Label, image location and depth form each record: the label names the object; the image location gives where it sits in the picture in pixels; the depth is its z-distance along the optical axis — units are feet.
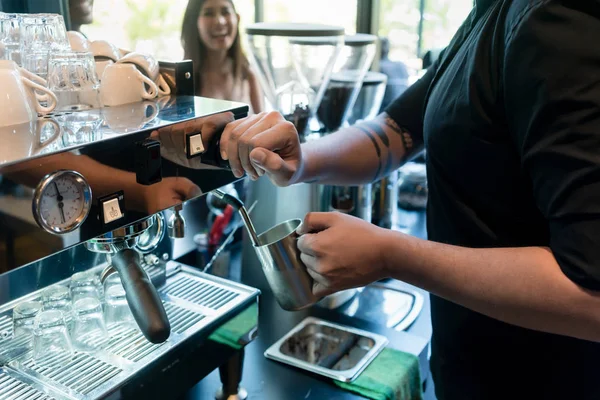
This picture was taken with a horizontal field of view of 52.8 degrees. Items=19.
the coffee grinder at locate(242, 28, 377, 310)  4.46
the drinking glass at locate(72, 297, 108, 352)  2.73
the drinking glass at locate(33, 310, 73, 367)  2.63
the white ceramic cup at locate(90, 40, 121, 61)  3.05
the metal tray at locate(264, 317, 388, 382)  3.55
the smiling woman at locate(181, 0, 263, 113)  5.28
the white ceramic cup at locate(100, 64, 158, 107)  2.77
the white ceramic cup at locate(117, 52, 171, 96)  2.90
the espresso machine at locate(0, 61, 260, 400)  2.05
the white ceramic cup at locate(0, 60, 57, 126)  2.28
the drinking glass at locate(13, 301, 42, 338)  2.69
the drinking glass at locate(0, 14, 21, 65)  2.82
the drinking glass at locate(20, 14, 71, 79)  2.76
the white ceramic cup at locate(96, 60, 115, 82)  2.94
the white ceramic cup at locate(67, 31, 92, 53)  3.05
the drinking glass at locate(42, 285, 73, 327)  2.75
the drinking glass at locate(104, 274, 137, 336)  2.84
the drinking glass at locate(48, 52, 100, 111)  2.62
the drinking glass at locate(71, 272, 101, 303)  2.85
